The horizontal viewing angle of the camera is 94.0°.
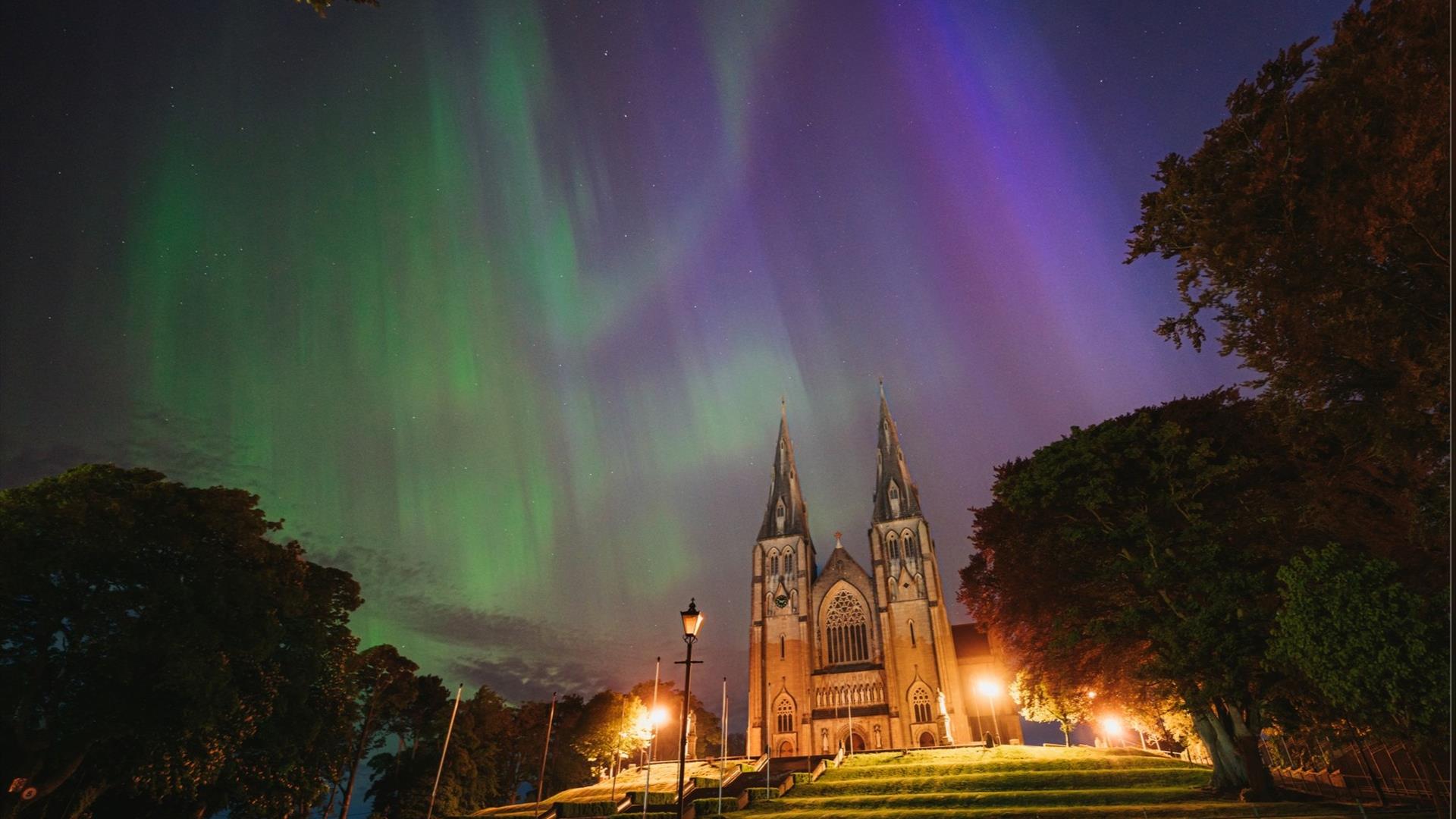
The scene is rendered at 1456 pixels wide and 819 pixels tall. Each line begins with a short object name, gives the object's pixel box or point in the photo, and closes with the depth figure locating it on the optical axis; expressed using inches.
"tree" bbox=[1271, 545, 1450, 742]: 430.0
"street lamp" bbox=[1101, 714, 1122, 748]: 1537.9
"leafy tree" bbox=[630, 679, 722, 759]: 2305.6
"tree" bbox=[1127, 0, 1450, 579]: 406.0
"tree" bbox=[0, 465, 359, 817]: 714.8
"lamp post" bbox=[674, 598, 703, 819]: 536.1
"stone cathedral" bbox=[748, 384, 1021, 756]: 2118.6
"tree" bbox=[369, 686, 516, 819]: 1524.4
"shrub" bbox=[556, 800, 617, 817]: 997.2
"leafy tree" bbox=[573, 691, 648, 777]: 1721.2
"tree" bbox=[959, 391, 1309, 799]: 627.8
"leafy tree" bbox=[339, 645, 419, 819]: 1433.3
